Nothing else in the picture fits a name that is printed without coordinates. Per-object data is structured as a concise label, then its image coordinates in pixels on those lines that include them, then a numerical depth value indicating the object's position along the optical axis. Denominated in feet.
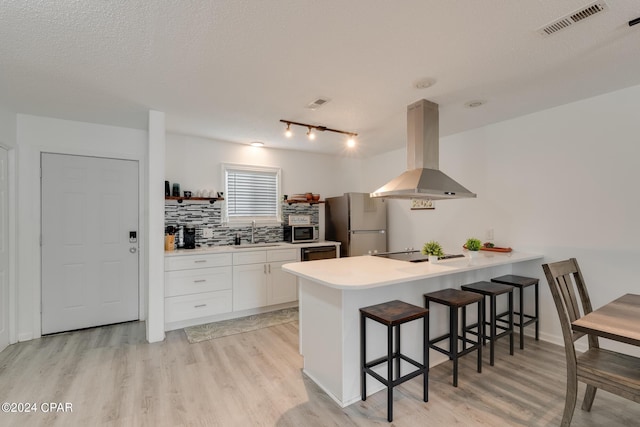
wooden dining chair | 5.01
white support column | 10.12
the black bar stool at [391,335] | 6.22
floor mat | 10.80
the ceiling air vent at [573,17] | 5.12
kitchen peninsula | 6.75
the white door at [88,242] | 10.89
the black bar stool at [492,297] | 8.36
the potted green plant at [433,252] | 8.66
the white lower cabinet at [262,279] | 12.47
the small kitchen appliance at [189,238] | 12.61
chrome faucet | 14.75
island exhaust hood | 8.73
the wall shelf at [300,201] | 15.65
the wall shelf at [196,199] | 12.28
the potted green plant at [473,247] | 9.33
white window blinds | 14.40
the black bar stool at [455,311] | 7.38
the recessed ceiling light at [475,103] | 9.31
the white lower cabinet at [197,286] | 11.14
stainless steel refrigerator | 15.12
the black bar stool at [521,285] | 9.37
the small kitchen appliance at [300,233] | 14.73
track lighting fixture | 11.29
